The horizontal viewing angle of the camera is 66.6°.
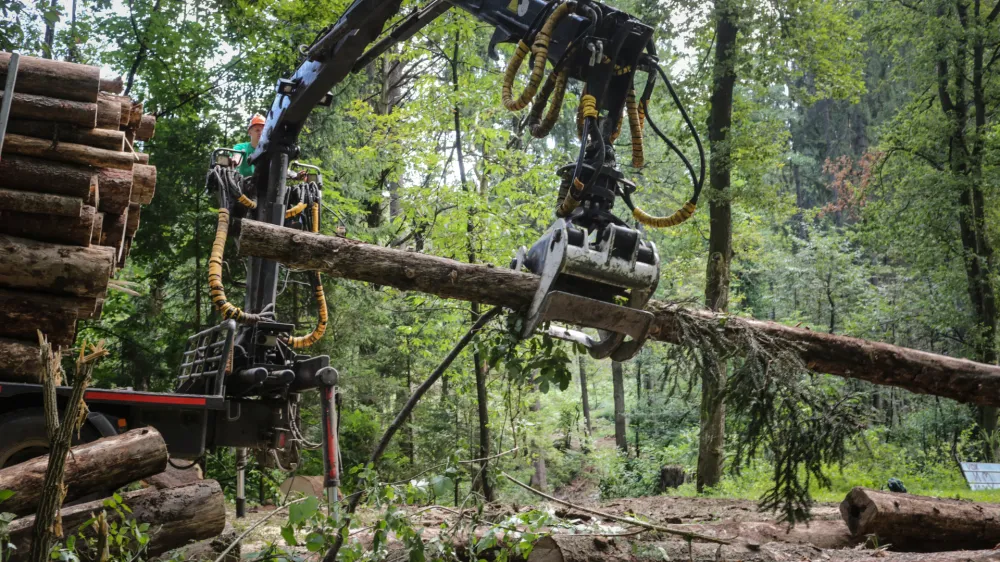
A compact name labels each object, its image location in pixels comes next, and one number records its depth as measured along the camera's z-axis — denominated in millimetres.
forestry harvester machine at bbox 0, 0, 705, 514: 4602
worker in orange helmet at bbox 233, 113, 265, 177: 8078
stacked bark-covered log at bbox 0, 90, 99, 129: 5348
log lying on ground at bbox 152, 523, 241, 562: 4613
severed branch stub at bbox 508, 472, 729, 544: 4305
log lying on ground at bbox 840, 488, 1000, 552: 5484
